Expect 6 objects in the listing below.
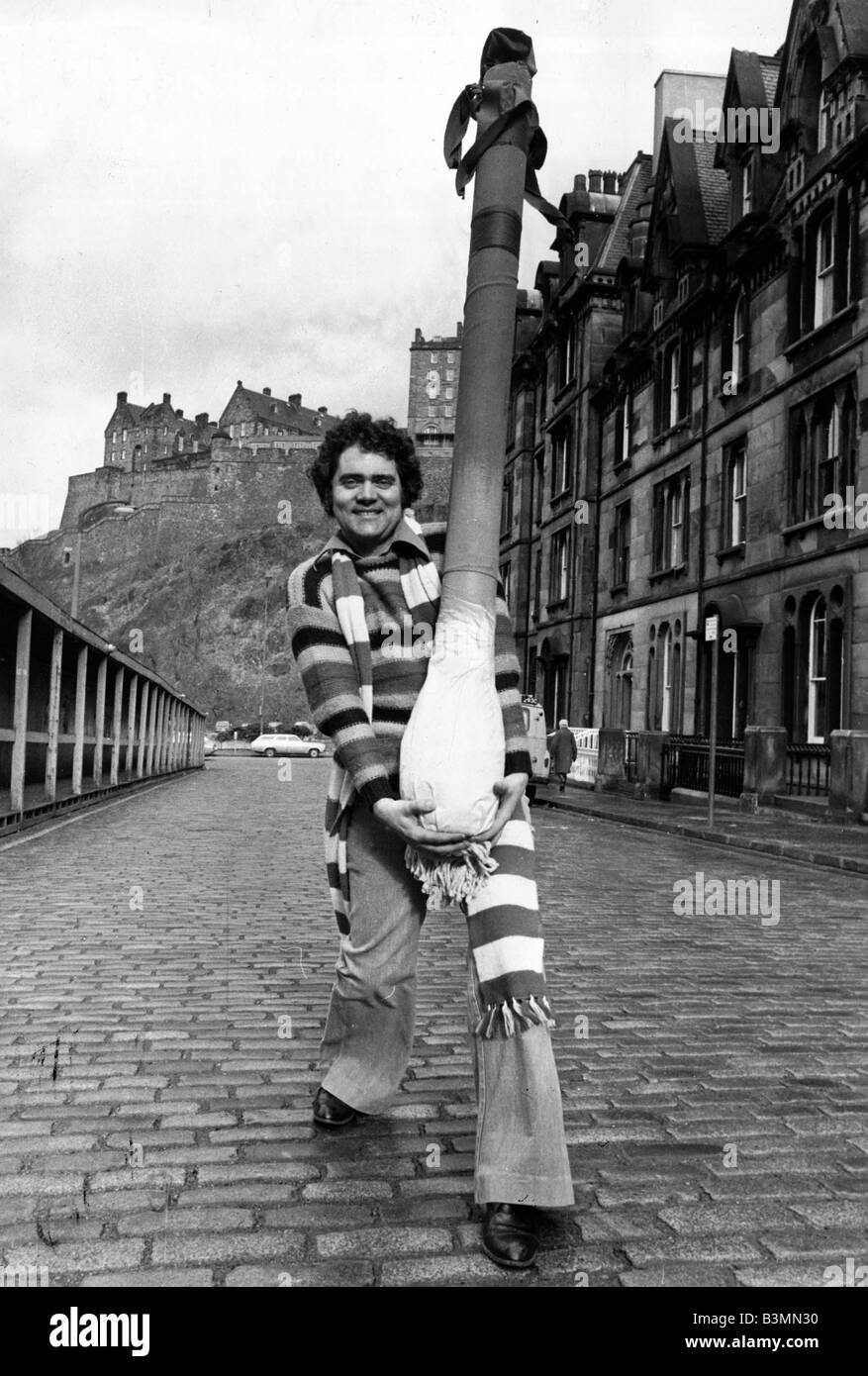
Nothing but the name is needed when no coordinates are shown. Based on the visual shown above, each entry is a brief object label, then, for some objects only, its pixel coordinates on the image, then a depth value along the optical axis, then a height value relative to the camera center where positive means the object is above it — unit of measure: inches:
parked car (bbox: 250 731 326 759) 2443.4 -61.2
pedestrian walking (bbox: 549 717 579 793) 1007.6 -22.8
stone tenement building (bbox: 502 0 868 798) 749.3 +248.6
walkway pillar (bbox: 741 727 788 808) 753.6 -22.6
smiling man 119.8 +0.2
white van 923.7 -13.2
